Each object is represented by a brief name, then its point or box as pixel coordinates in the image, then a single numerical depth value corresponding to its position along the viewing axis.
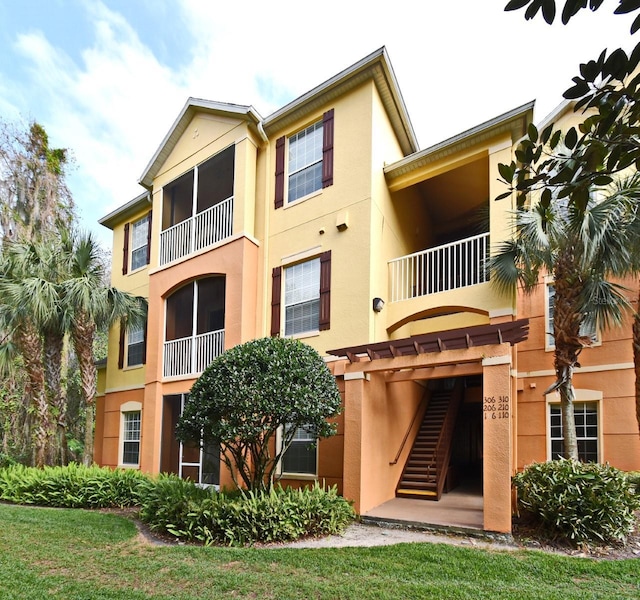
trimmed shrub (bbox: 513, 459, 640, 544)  7.62
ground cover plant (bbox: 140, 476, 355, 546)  8.23
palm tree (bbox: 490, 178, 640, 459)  9.16
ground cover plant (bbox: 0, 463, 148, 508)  11.67
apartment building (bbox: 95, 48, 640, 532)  10.03
